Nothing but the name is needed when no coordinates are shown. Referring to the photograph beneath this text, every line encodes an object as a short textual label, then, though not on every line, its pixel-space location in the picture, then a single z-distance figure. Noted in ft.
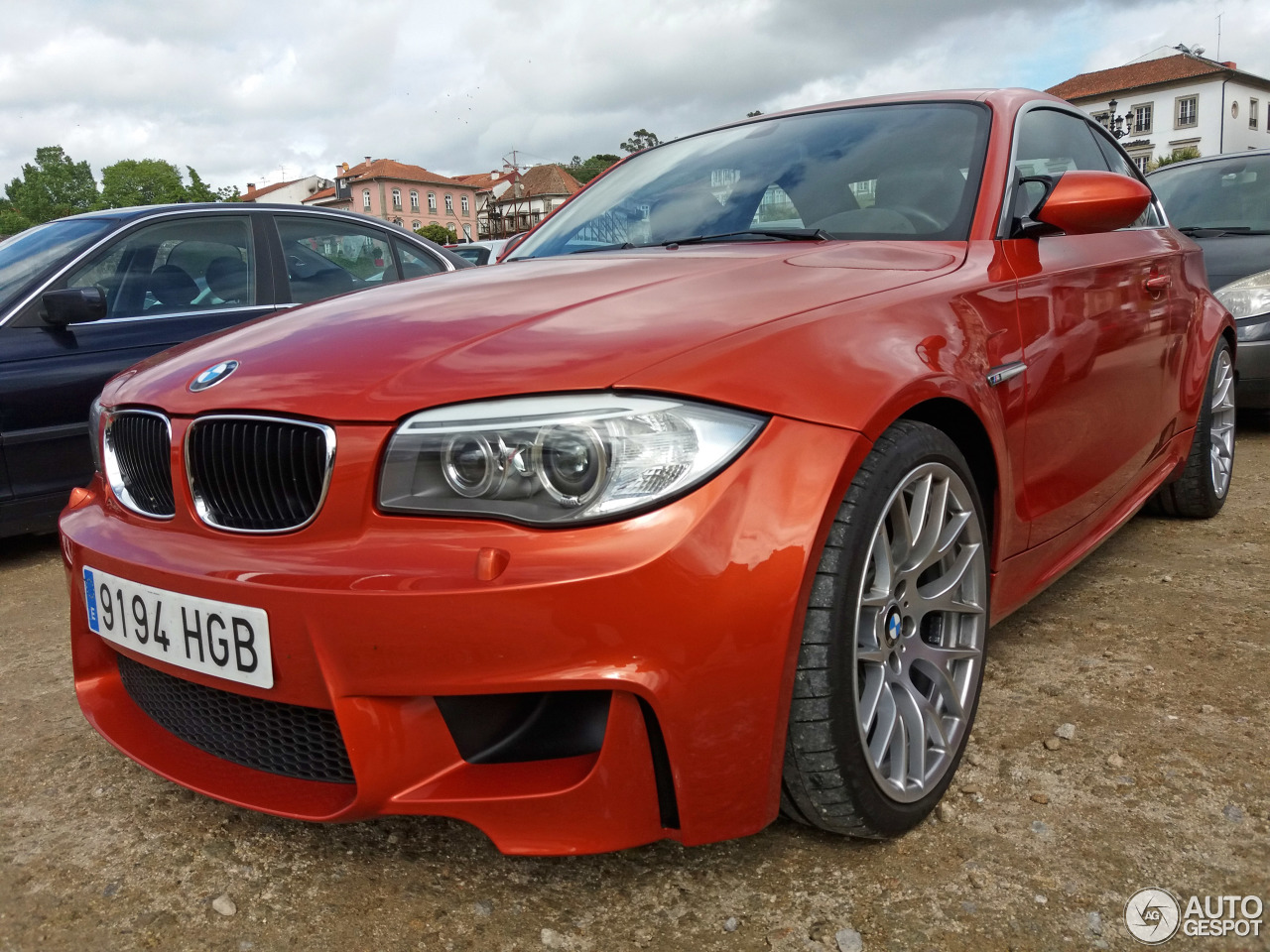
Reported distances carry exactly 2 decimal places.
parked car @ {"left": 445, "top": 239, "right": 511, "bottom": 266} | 43.74
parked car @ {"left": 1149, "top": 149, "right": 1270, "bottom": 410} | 17.04
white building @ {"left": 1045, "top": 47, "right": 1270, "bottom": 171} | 196.24
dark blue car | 12.77
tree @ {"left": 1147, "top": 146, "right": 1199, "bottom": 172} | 187.22
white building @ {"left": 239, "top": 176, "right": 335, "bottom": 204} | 329.58
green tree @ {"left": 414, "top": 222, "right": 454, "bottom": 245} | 235.65
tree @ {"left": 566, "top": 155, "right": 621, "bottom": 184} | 334.24
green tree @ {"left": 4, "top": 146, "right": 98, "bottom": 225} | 298.15
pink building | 306.35
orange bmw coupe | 4.67
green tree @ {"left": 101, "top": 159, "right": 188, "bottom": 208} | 314.35
